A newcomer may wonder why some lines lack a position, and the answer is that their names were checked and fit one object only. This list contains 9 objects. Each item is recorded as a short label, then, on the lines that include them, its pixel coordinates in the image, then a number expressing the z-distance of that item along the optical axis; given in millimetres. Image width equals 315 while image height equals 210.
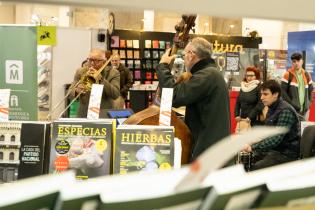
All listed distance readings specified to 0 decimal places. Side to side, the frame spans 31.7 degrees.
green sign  3762
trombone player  5773
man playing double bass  3846
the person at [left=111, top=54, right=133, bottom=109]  8684
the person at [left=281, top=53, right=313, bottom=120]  8359
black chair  5082
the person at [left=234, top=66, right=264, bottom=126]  7695
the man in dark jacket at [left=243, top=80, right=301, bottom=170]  5379
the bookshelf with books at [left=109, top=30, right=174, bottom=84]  14797
